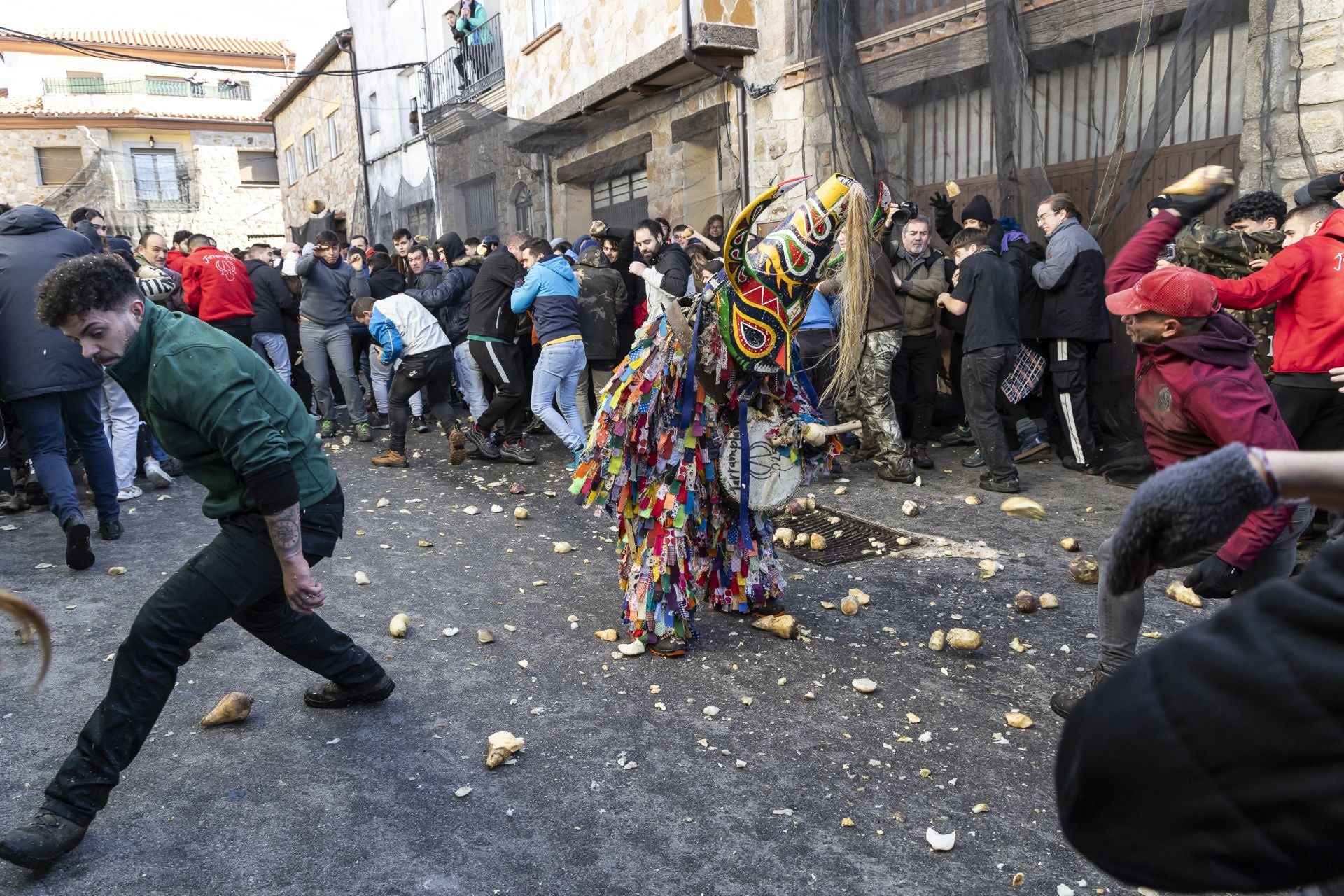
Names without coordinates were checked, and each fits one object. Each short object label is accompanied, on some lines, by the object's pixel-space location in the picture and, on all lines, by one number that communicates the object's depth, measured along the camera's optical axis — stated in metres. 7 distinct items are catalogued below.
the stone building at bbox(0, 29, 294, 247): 34.59
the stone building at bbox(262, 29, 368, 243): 21.19
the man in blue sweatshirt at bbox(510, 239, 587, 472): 7.46
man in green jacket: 2.76
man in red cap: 2.89
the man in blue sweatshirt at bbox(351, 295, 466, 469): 7.84
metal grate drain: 5.31
